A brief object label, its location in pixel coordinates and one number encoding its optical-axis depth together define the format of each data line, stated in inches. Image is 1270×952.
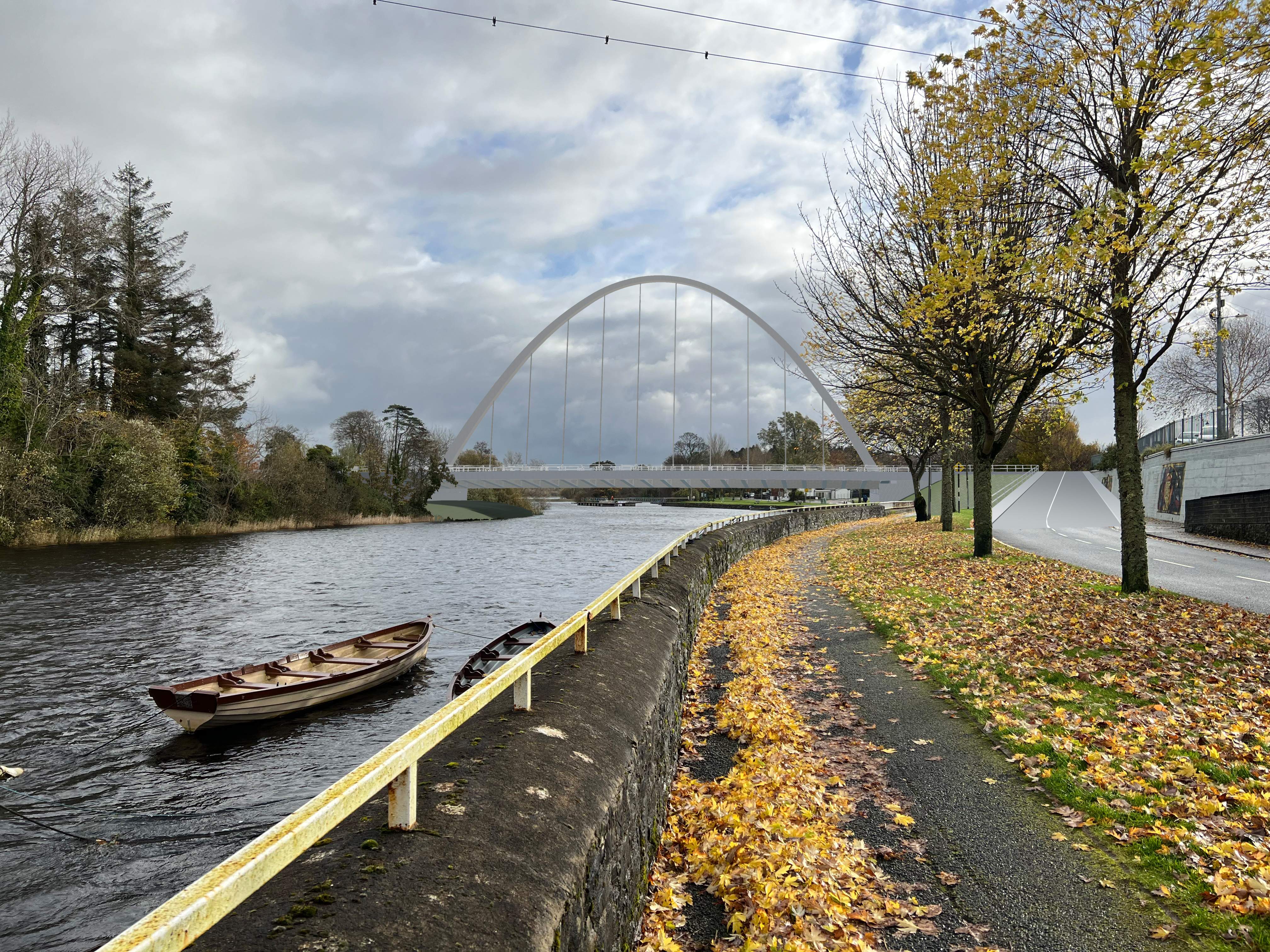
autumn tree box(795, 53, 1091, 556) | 417.7
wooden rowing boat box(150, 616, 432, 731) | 342.6
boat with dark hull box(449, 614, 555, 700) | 358.0
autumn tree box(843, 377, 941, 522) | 800.3
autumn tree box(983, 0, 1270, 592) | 327.3
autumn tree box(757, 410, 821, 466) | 4136.3
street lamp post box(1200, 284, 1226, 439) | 1014.4
